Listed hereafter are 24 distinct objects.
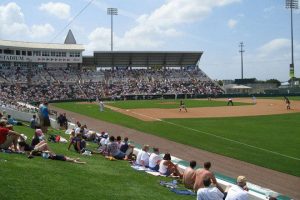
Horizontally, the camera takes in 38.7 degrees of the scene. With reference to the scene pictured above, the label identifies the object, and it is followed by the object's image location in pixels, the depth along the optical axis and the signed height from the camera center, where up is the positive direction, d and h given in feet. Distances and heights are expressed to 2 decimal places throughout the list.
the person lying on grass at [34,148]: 47.45 -6.21
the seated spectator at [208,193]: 32.17 -7.70
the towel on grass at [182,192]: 40.63 -9.62
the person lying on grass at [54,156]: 47.28 -7.10
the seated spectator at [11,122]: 81.54 -5.47
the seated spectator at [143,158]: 54.13 -8.44
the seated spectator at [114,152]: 59.16 -8.30
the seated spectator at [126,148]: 60.28 -7.93
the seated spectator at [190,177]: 43.11 -8.71
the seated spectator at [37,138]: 52.06 -5.52
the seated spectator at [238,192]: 31.27 -7.48
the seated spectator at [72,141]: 59.77 -6.79
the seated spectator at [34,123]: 84.33 -5.89
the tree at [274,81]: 451.12 +10.64
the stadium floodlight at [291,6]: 307.17 +61.28
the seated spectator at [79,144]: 58.65 -7.15
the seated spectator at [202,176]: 37.63 -7.64
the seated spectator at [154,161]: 52.29 -8.53
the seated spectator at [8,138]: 46.21 -5.00
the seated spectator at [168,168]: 49.44 -8.86
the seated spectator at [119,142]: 60.80 -7.12
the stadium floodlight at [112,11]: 338.34 +64.53
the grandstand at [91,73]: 266.36 +13.77
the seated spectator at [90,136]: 79.92 -8.19
